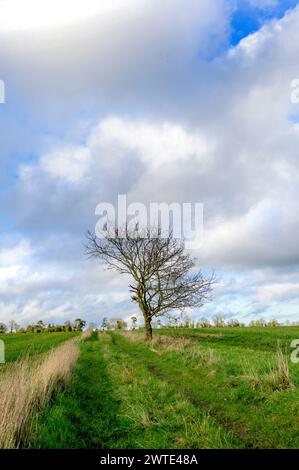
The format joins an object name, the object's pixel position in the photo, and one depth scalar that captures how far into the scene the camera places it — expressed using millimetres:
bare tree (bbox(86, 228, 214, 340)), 34125
